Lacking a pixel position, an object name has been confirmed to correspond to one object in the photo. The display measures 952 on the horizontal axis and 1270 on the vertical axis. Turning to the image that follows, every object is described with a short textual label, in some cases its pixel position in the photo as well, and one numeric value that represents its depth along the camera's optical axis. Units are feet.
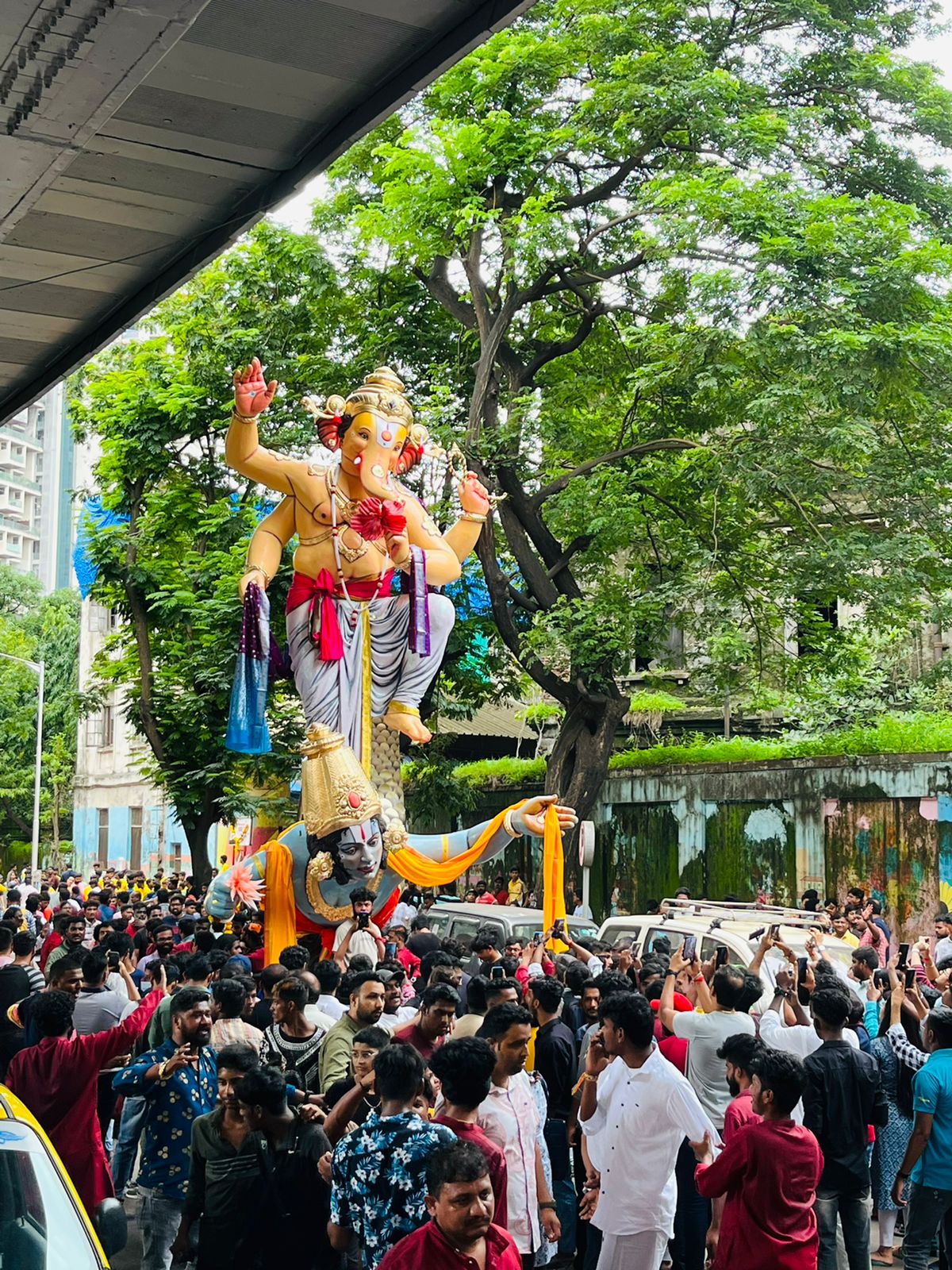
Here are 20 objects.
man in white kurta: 20.27
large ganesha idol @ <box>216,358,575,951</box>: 48.65
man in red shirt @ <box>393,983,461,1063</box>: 21.35
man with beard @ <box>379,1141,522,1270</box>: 13.29
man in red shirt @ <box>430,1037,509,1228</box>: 16.40
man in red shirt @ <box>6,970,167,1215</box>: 21.38
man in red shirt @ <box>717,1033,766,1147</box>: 20.31
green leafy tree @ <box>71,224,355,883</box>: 73.61
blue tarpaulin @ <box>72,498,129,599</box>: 79.61
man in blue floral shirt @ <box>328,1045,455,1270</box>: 15.16
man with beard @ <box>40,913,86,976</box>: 34.73
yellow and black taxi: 15.70
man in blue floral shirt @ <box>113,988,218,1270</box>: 21.71
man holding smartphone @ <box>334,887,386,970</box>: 37.27
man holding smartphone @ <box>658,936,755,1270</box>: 24.04
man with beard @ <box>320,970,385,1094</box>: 21.77
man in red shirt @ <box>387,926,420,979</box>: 37.68
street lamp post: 117.53
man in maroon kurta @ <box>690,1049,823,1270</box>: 18.54
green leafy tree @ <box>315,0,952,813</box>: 57.93
